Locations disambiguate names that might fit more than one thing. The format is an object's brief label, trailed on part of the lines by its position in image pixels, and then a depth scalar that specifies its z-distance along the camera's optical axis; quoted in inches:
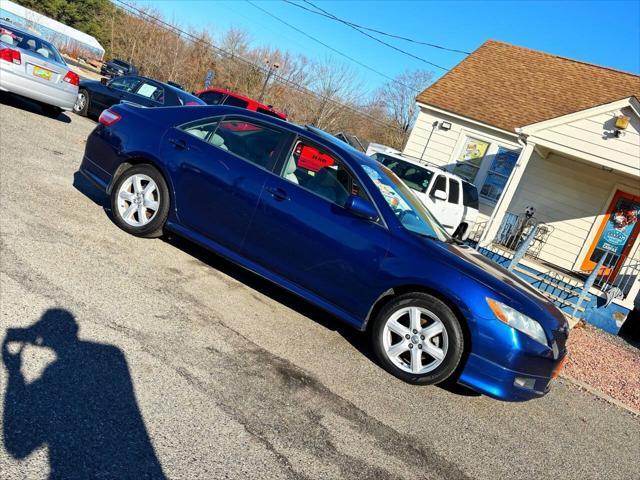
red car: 561.3
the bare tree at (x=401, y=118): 2210.4
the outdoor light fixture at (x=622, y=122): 415.5
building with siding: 425.1
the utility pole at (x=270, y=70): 1461.6
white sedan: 366.6
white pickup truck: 460.8
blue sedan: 159.0
